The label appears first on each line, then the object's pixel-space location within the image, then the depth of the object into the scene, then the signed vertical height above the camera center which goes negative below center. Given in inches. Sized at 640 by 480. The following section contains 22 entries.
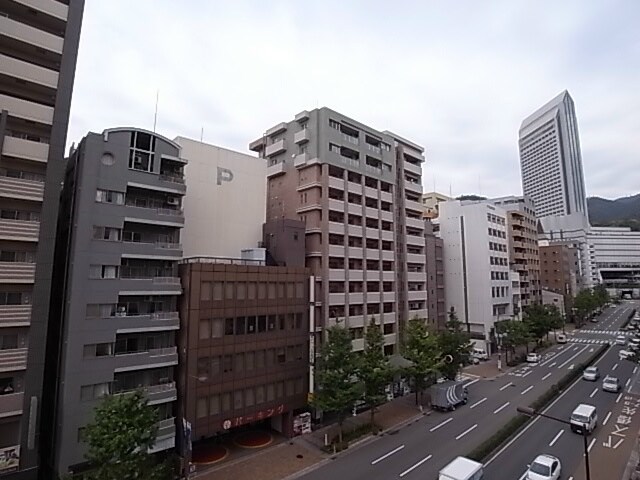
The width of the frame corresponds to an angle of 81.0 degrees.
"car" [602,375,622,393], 1625.2 -427.2
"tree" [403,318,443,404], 1451.8 -262.7
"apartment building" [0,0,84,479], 889.5 +249.0
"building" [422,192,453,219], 3411.4 +818.6
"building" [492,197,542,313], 3065.9 +334.7
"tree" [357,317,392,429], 1279.5 -296.8
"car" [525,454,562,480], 897.9 -442.7
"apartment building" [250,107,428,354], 1571.1 +338.8
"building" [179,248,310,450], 1106.7 -183.8
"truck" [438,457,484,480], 848.9 -424.3
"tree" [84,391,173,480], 780.6 -328.5
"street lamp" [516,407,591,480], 733.1 -244.4
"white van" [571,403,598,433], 1179.3 -422.4
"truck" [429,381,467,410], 1498.5 -436.9
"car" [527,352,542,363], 2268.0 -430.2
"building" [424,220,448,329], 2373.3 +45.4
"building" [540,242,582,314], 4074.8 +183.7
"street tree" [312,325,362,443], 1182.9 -290.2
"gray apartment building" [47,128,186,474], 942.4 +20.2
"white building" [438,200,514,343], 2532.0 +151.7
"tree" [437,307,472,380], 1647.4 -280.9
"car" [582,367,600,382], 1819.6 -426.6
